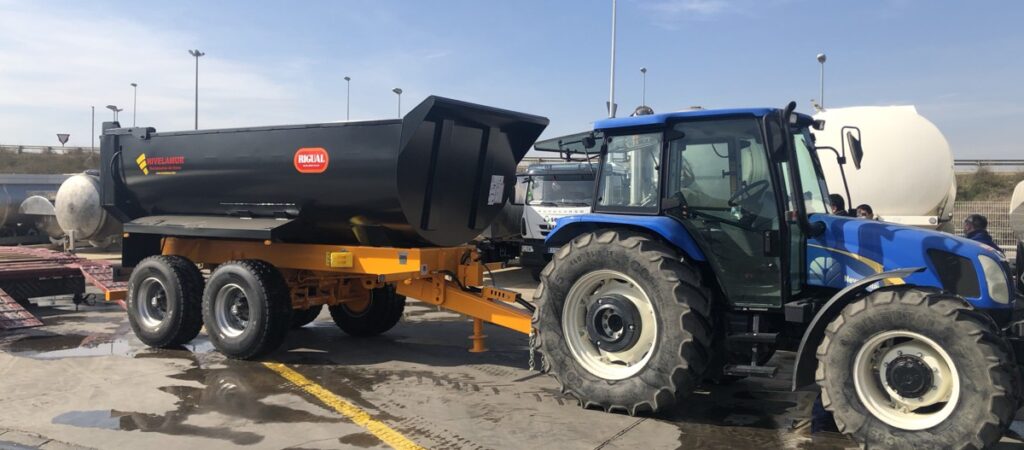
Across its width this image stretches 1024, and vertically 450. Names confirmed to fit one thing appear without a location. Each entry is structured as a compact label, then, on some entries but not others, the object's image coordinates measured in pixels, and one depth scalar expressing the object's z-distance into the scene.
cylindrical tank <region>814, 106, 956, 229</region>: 11.10
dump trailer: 7.06
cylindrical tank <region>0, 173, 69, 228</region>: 21.83
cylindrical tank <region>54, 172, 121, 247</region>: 18.34
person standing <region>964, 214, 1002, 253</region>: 6.55
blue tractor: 4.36
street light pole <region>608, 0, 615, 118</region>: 22.88
